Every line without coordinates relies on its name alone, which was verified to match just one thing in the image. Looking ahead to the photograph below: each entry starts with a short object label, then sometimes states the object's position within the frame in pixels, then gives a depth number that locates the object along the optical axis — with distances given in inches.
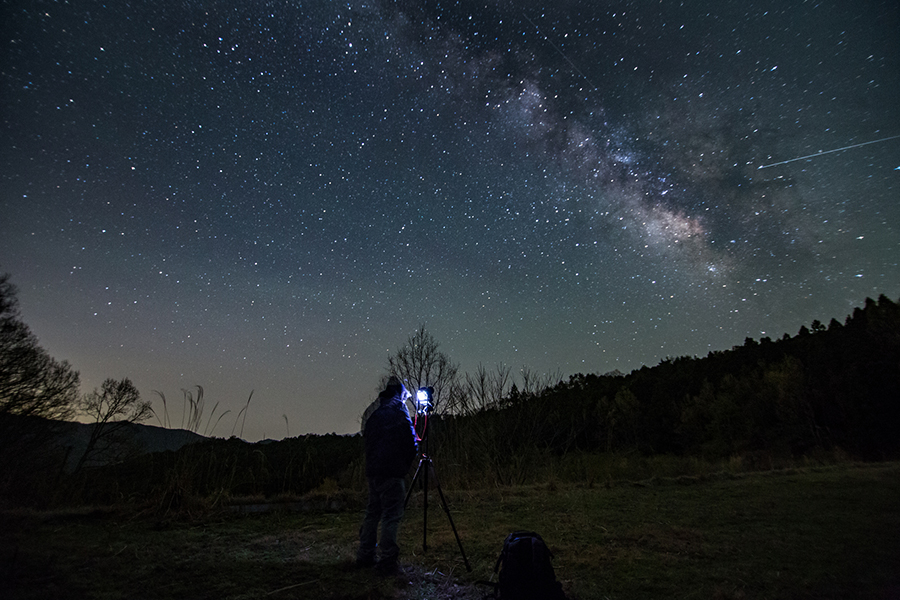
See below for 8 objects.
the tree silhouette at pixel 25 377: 523.8
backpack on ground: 126.3
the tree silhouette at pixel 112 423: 366.6
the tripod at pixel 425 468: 193.5
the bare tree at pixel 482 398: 657.0
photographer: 162.6
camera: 207.3
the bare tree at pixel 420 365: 786.2
